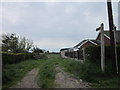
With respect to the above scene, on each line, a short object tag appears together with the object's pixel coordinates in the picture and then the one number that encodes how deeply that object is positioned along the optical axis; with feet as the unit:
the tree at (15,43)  57.49
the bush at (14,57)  27.71
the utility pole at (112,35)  16.41
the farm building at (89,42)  30.45
